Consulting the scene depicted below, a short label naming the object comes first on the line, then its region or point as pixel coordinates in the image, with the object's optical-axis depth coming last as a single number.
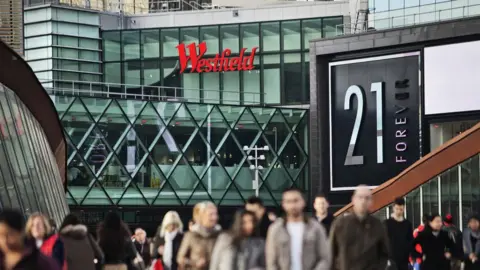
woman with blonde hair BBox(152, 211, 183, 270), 20.41
